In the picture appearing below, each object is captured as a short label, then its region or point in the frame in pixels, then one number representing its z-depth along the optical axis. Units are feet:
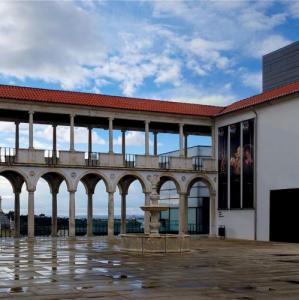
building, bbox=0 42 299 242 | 95.83
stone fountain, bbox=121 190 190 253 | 63.95
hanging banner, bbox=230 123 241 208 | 107.29
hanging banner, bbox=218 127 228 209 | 112.34
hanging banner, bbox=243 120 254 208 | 103.34
